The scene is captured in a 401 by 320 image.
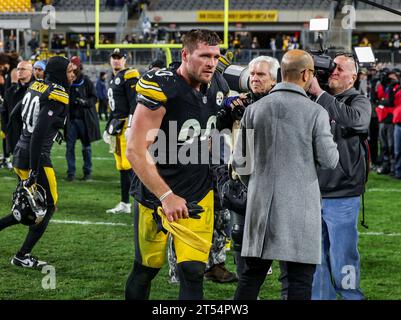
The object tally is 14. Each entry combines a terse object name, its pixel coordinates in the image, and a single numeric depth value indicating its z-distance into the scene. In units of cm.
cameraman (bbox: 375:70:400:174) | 1198
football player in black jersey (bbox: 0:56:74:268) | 585
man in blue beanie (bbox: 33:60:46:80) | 934
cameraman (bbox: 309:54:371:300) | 467
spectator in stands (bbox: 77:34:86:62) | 2815
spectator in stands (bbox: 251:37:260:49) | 3155
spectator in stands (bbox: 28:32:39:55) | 2868
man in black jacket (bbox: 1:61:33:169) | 854
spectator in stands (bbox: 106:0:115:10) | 3859
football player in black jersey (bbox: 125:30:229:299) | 397
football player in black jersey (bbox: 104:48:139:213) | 850
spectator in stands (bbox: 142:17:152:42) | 3035
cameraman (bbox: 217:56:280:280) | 445
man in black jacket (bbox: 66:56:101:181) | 1098
